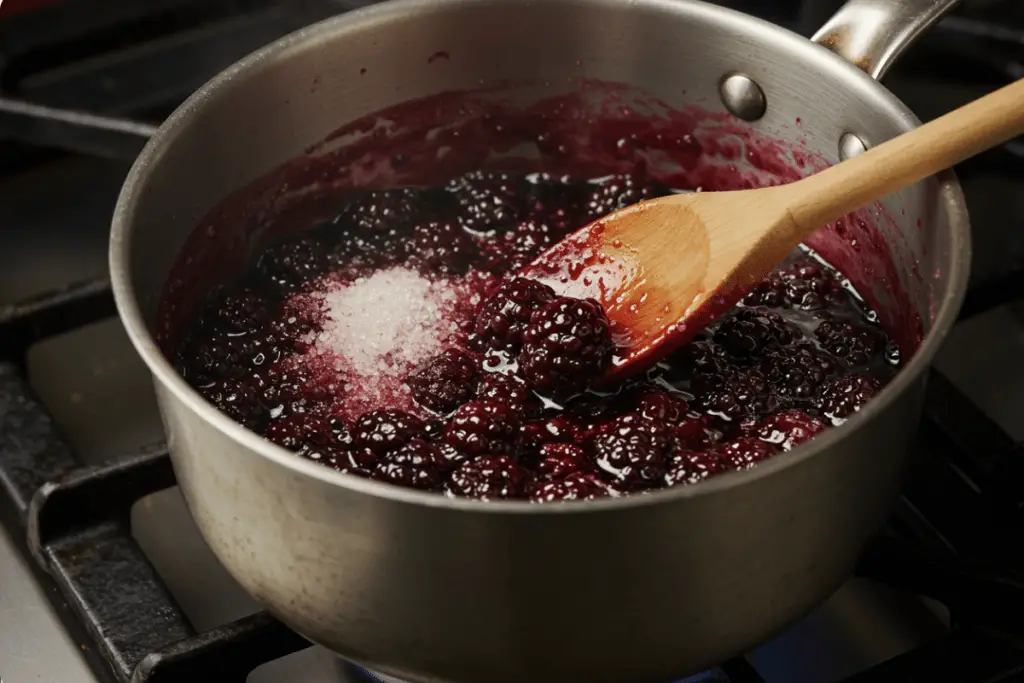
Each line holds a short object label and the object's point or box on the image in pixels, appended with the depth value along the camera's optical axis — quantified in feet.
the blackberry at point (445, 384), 1.91
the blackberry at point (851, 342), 1.97
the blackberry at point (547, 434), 1.87
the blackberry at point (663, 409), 1.88
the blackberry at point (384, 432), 1.85
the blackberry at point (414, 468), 1.81
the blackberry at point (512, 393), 1.90
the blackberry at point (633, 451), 1.83
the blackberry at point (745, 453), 1.81
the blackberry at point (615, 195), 2.12
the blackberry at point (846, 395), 1.89
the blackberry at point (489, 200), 2.10
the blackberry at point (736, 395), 1.91
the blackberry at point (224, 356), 1.97
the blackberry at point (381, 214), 2.10
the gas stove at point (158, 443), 1.81
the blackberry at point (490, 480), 1.79
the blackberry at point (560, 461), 1.83
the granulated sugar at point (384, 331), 1.94
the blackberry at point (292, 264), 2.05
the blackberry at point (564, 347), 1.89
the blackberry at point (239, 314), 2.01
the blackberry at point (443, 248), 2.06
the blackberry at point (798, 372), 1.92
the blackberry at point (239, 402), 1.93
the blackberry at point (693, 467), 1.80
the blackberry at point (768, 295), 2.01
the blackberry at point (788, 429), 1.84
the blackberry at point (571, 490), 1.77
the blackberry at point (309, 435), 1.86
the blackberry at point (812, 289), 2.02
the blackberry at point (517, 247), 2.07
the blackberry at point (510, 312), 1.93
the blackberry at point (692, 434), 1.86
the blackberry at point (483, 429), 1.84
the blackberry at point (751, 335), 1.96
